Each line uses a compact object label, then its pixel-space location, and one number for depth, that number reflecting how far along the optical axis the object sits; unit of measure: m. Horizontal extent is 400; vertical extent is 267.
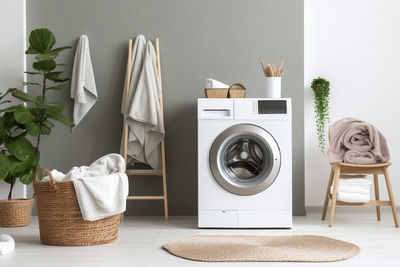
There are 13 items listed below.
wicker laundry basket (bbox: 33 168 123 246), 2.72
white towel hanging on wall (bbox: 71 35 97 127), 3.80
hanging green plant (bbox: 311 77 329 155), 3.98
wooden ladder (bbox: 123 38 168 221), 3.72
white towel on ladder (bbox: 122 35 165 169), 3.75
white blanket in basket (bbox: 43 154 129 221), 2.69
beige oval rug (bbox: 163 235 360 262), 2.41
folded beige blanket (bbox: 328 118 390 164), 3.45
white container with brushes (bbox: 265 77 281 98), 3.46
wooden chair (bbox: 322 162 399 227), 3.41
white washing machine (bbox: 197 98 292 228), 3.34
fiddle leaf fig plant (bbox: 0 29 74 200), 3.40
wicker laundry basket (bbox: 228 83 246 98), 3.48
